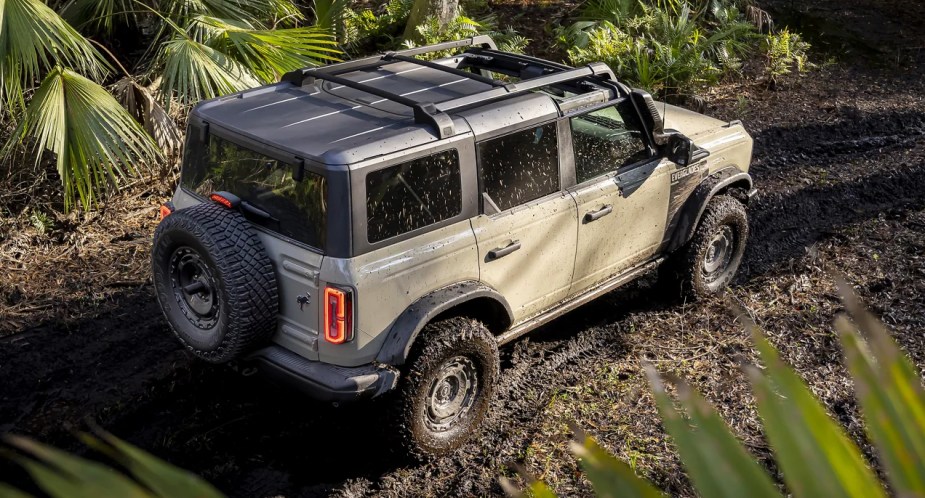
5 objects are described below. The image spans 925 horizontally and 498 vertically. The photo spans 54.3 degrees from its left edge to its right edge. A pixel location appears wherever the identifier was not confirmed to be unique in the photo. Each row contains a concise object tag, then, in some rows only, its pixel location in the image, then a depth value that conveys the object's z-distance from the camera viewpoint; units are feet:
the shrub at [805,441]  3.32
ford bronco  14.14
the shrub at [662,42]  32.81
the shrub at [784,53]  35.55
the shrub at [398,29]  33.19
